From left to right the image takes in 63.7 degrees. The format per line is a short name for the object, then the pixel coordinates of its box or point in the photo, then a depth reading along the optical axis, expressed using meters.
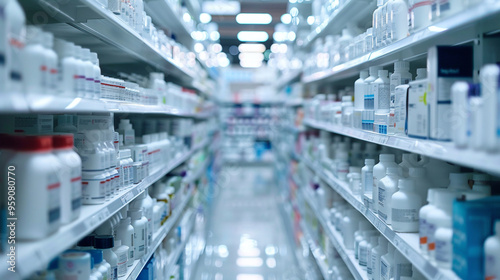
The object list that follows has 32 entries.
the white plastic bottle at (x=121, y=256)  1.81
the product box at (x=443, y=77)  1.31
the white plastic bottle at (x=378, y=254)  1.94
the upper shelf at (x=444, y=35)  1.07
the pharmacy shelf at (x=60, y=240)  0.95
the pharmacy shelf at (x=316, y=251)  3.09
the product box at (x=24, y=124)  1.52
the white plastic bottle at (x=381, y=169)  1.88
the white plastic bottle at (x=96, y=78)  1.43
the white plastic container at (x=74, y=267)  1.33
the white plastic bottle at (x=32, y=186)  1.06
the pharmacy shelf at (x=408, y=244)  1.24
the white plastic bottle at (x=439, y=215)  1.31
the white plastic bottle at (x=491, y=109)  1.01
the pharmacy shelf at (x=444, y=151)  0.98
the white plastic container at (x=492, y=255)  1.10
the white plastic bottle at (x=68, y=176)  1.19
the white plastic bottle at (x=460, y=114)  1.13
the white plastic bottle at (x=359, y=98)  2.24
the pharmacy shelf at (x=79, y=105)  1.01
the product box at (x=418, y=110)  1.41
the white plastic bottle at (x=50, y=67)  1.10
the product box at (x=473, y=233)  1.14
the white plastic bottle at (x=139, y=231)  2.05
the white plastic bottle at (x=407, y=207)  1.62
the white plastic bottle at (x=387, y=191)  1.72
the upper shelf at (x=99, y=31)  1.59
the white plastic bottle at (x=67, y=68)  1.20
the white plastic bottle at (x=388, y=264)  1.77
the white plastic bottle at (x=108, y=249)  1.70
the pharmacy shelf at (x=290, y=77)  5.32
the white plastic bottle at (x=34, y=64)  1.02
